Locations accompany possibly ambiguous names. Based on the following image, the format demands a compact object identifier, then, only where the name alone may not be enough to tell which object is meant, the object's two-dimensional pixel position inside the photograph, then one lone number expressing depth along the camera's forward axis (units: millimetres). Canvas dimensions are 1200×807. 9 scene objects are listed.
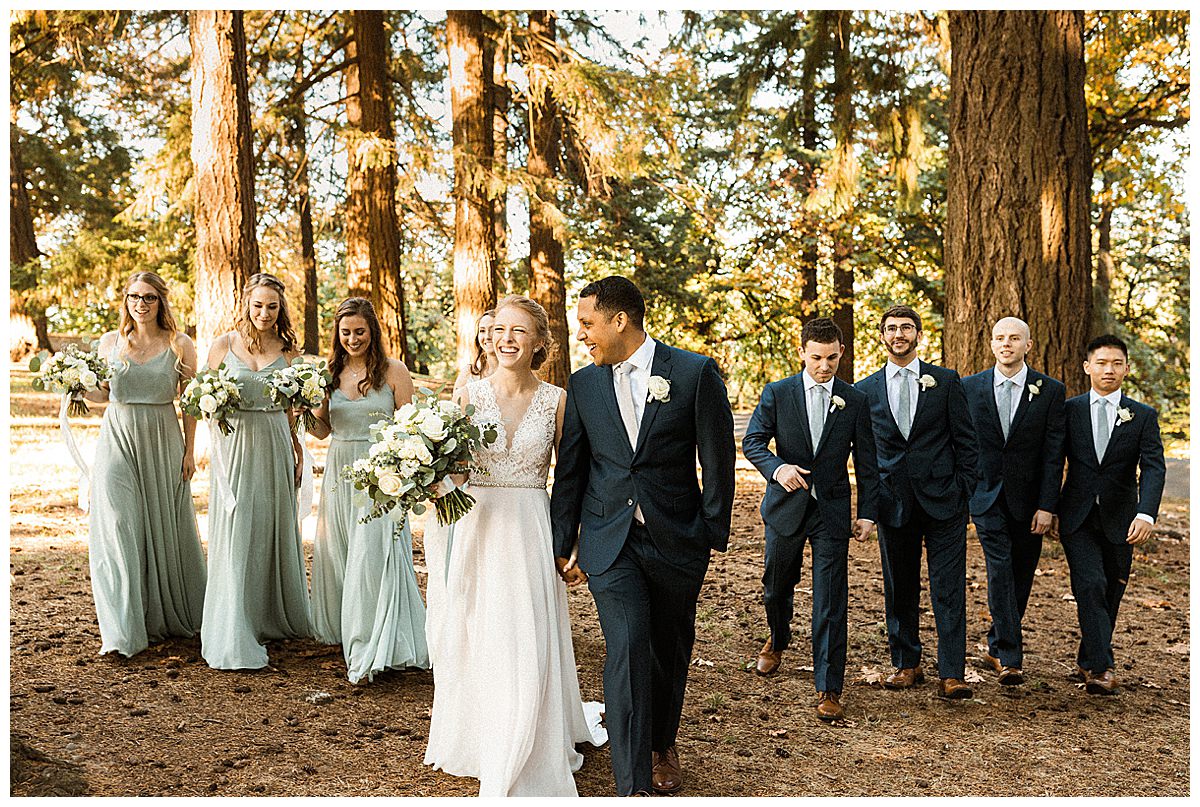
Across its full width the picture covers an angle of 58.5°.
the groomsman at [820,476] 5684
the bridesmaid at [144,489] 6383
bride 4492
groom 4340
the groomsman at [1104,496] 6176
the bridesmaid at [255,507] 6312
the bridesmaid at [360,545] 6090
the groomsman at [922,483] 5977
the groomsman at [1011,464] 6352
